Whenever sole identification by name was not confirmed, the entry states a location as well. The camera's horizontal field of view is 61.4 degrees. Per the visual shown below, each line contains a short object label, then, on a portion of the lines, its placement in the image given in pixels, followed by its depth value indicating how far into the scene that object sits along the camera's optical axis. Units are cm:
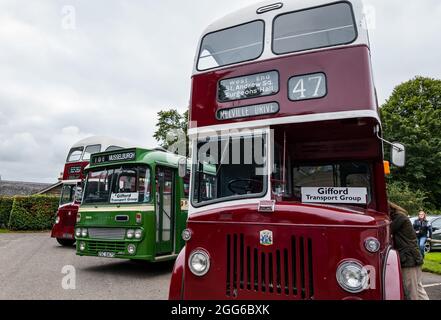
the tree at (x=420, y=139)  2761
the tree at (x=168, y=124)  3209
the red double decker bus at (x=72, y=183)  1324
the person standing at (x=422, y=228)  1009
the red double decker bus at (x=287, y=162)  334
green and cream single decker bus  792
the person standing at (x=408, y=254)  502
